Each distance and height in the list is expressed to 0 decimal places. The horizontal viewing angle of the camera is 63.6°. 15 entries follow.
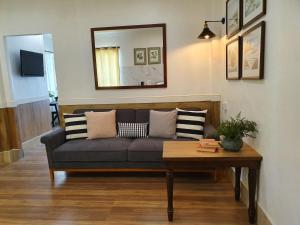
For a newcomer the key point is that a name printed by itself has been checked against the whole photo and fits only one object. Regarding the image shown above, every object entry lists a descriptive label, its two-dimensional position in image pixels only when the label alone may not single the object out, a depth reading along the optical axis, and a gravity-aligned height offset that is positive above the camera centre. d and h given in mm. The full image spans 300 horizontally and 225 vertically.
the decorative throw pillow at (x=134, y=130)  3400 -665
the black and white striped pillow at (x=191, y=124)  3195 -579
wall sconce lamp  2984 +564
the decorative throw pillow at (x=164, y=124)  3268 -578
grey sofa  2982 -884
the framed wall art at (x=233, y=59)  2440 +212
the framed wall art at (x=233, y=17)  2385 +657
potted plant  2076 -461
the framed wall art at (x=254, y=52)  1889 +221
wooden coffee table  1989 -677
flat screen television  4613 +459
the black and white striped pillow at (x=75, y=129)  3408 -618
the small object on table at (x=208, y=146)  2133 -589
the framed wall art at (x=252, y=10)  1851 +558
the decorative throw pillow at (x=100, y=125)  3355 -572
